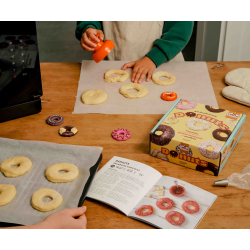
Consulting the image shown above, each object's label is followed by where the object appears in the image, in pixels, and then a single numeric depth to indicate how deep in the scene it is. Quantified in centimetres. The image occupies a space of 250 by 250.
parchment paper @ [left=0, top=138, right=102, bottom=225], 76
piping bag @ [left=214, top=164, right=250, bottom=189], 85
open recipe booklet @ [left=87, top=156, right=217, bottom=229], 76
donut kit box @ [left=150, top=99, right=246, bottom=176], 87
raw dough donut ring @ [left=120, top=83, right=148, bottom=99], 129
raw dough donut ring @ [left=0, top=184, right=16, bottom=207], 77
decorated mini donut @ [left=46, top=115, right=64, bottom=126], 115
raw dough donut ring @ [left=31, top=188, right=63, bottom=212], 76
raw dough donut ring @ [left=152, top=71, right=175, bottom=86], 137
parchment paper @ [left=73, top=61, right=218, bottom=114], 123
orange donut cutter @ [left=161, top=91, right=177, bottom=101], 126
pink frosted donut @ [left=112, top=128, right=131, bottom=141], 106
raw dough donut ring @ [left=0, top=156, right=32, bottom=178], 86
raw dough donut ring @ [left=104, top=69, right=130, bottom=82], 140
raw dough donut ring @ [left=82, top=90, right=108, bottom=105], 126
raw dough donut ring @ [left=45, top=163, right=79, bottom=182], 84
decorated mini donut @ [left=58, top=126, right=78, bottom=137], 108
